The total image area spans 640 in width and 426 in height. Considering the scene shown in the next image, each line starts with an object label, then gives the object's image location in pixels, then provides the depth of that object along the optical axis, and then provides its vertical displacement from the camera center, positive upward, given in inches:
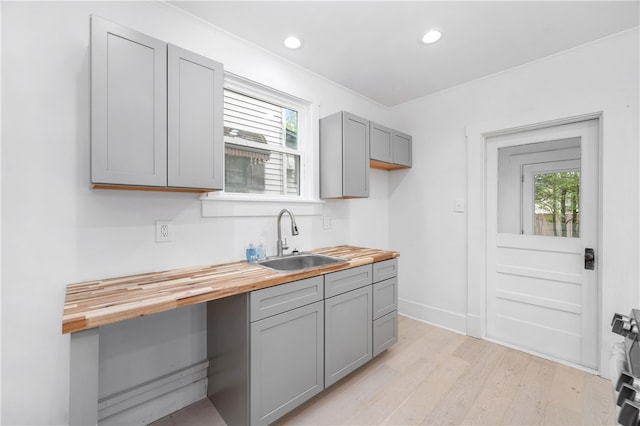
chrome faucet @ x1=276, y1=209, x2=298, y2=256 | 86.8 -5.7
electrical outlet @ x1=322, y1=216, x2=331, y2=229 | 109.4 -4.0
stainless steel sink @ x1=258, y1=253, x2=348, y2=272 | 85.7 -15.9
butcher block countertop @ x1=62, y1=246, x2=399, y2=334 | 42.8 -15.2
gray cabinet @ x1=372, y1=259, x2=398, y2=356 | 91.0 -31.6
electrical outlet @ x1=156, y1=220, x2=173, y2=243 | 69.2 -5.0
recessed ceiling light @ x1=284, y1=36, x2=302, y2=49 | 84.8 +52.6
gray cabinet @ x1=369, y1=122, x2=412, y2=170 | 111.6 +27.4
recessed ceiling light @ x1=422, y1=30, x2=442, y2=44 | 81.3 +52.4
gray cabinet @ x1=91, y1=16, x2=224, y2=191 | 53.3 +20.8
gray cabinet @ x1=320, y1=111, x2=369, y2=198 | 99.5 +20.5
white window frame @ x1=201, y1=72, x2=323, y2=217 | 80.3 +11.2
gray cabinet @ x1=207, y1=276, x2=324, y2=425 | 59.7 -32.6
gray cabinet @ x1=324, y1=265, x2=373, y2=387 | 75.5 -32.4
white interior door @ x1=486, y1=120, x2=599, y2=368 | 90.7 -9.6
